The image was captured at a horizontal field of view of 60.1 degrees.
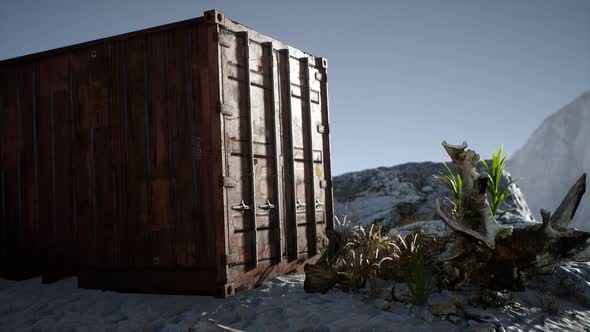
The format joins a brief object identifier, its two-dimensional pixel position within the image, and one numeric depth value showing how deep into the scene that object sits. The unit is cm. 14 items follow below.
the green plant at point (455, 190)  664
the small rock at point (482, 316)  511
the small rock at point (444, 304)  521
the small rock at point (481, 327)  489
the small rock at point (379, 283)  587
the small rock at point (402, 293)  552
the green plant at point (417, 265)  542
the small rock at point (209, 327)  471
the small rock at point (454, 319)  512
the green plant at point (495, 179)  647
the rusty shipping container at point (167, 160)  575
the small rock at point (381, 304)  536
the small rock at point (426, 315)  513
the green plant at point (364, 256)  595
